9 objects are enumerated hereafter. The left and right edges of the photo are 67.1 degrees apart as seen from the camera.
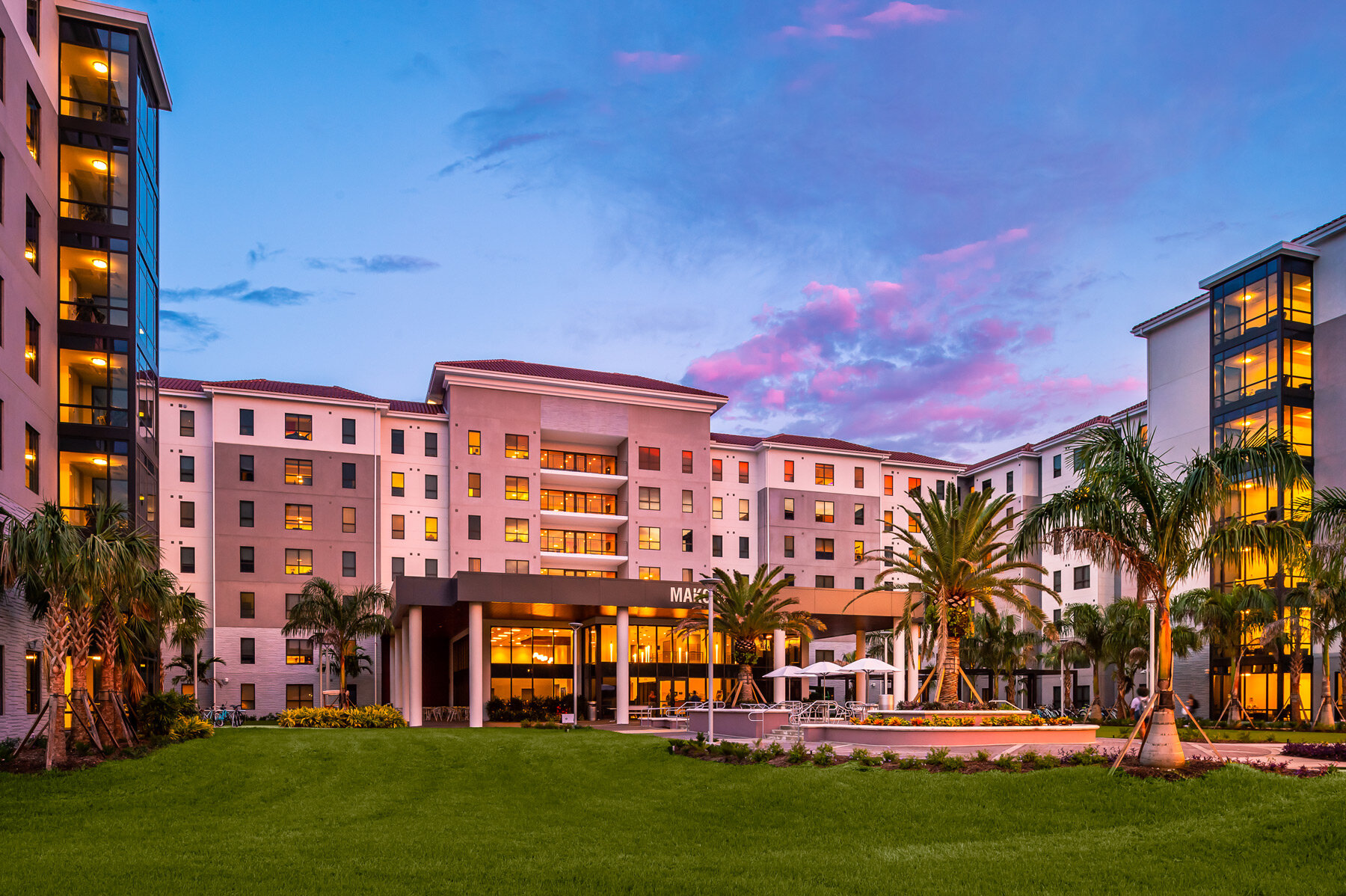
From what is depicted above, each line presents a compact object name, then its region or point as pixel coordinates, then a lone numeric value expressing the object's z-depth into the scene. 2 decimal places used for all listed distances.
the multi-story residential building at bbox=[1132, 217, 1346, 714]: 51.38
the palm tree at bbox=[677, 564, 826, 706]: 44.31
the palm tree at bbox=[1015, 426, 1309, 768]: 19.66
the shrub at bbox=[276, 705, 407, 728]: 40.75
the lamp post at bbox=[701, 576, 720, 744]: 29.19
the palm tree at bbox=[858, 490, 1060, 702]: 34.19
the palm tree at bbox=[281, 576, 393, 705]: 51.81
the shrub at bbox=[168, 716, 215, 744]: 30.14
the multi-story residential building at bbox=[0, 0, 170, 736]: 28.70
